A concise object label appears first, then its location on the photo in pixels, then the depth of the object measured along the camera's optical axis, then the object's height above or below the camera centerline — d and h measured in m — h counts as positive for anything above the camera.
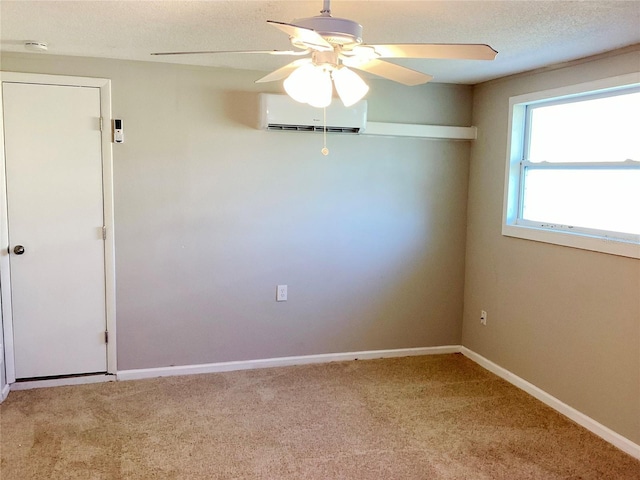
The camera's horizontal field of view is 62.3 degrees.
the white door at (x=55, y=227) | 3.33 -0.29
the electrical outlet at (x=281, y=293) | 3.94 -0.78
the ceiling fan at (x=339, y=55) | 1.71 +0.48
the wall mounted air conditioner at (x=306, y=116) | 3.58 +0.50
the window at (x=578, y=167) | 2.95 +0.17
